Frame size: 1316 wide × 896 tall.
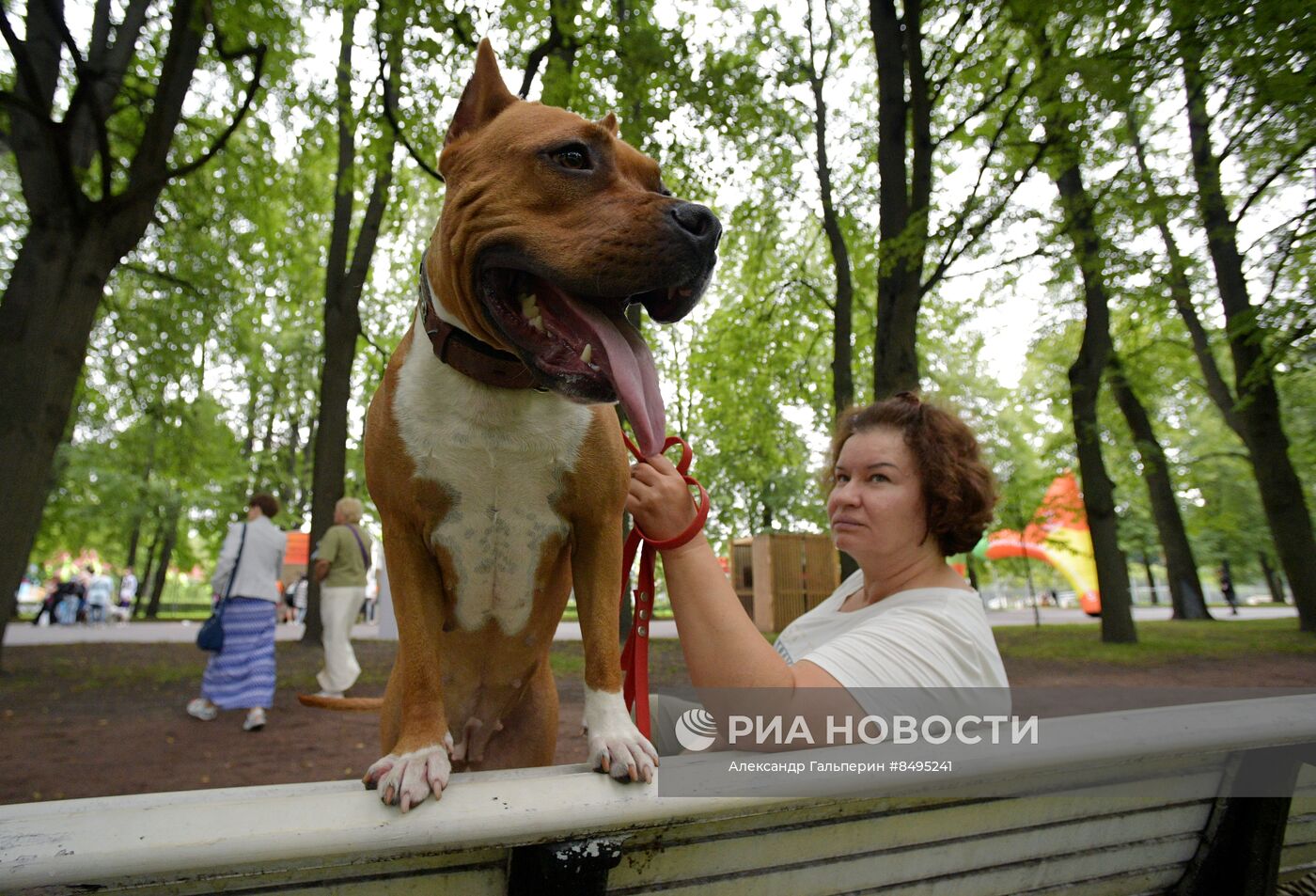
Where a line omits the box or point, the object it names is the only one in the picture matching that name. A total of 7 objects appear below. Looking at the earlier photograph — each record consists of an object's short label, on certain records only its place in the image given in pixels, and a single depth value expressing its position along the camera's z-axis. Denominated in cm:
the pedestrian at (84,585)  2614
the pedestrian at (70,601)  2583
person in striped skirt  724
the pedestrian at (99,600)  2569
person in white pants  822
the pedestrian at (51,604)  2469
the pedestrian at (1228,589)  2922
